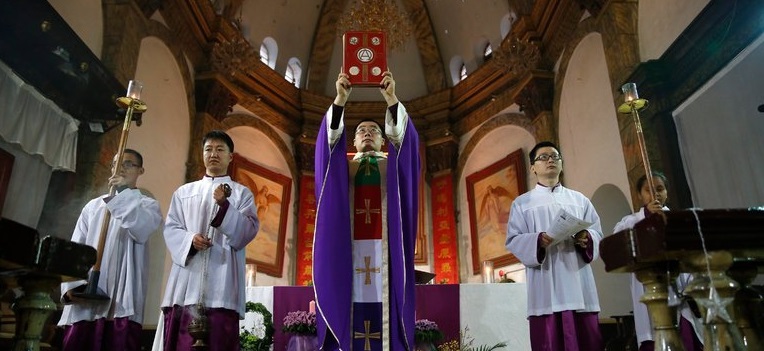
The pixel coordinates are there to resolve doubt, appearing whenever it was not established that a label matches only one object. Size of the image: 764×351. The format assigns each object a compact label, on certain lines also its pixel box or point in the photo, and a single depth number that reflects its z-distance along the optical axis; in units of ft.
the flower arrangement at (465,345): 17.83
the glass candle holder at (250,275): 25.84
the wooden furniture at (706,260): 6.28
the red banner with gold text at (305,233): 38.03
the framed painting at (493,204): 35.09
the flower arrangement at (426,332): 14.23
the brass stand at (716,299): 6.20
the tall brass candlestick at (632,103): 14.55
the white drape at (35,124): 17.67
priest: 12.48
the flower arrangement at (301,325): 14.07
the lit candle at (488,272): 30.58
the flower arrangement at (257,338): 15.67
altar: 19.30
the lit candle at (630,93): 14.67
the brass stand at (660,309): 6.55
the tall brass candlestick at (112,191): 12.83
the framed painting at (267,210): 34.78
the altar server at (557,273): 12.62
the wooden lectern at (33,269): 6.86
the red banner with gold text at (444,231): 38.11
